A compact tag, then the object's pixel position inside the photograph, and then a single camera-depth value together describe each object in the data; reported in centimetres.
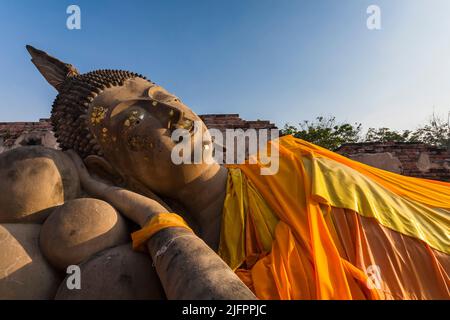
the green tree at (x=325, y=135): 1136
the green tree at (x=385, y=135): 1435
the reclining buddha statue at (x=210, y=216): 123
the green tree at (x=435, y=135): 1489
